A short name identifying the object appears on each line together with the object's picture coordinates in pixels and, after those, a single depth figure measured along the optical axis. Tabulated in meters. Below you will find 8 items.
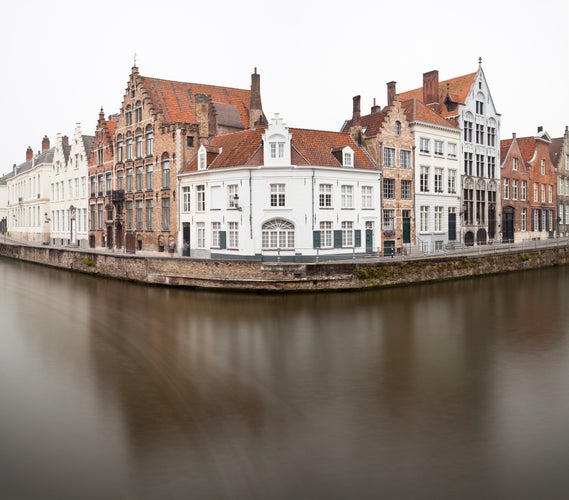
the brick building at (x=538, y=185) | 47.11
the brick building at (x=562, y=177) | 52.66
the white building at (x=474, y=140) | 40.47
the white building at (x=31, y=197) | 57.72
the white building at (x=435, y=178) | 36.38
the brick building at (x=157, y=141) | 34.69
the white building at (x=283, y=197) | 28.66
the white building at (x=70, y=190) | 47.44
